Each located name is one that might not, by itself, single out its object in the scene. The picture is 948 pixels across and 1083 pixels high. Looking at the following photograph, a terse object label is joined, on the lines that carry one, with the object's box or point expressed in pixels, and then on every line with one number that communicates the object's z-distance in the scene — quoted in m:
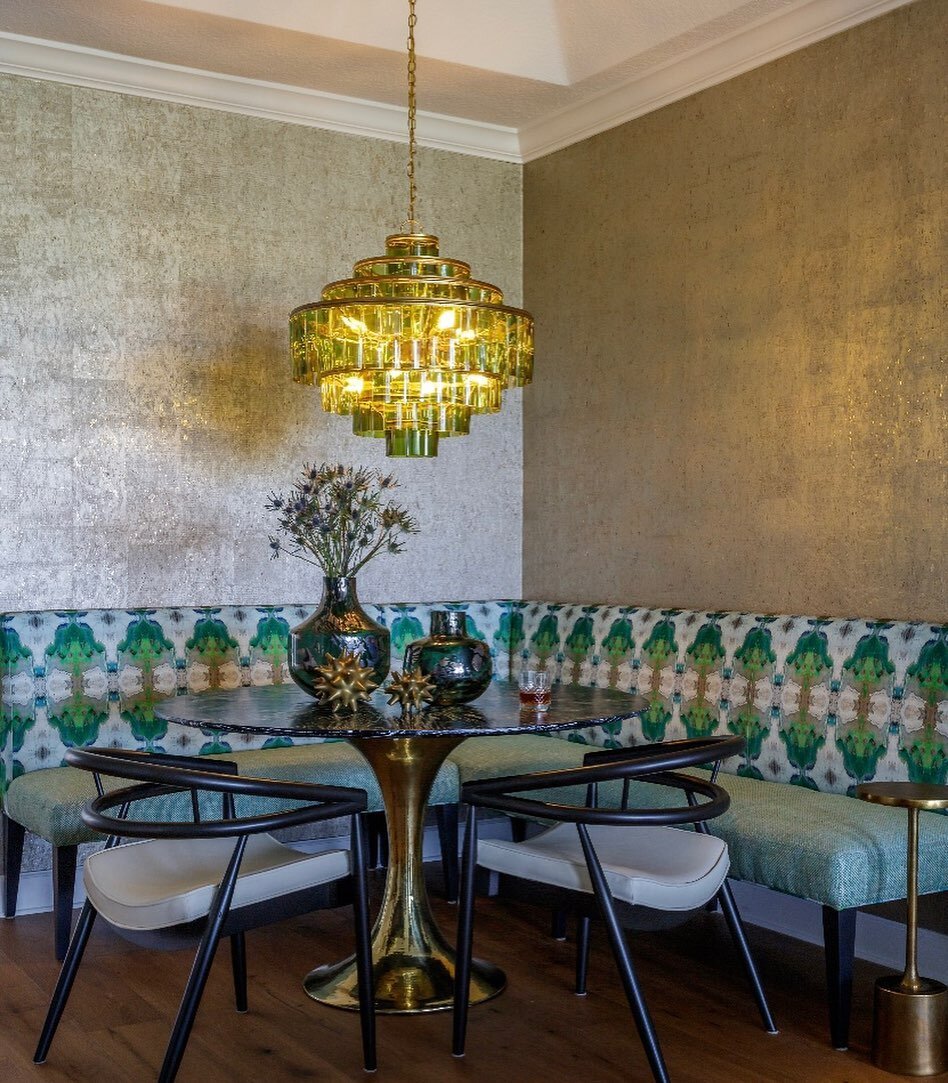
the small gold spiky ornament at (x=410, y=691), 2.97
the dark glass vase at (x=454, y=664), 3.12
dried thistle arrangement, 3.29
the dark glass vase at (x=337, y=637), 3.12
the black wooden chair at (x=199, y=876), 2.49
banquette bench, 3.17
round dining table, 2.92
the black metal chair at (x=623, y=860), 2.58
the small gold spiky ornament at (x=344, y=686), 3.01
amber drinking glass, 3.06
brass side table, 2.80
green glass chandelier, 3.26
